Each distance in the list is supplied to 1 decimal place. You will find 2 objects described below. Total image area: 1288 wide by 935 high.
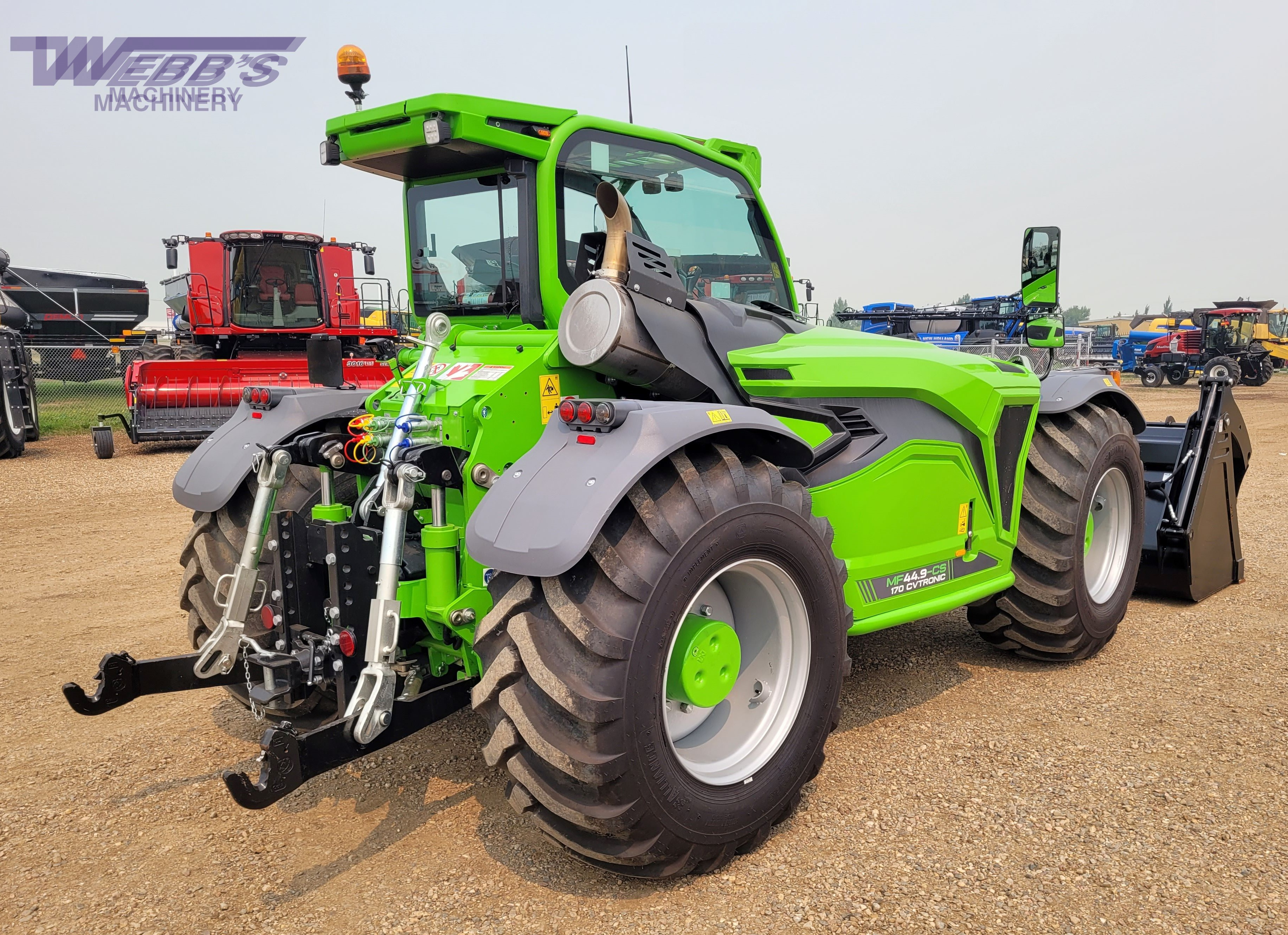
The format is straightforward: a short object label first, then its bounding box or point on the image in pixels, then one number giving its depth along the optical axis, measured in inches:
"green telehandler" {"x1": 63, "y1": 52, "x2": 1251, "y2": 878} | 100.5
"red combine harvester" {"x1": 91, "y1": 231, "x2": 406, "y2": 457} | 501.7
